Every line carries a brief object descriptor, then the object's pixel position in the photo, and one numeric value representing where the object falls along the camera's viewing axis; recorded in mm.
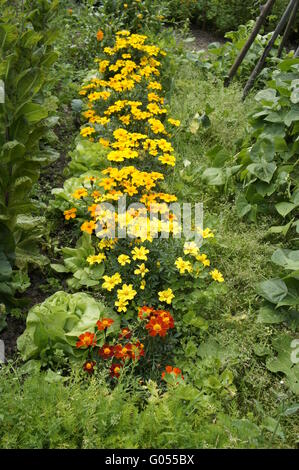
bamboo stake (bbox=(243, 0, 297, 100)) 4395
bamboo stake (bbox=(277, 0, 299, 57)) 4508
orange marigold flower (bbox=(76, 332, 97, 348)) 2174
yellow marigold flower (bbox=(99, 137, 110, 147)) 3291
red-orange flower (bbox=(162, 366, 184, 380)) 2146
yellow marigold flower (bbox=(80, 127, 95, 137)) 3273
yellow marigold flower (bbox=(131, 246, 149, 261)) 2422
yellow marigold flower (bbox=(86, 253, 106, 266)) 2551
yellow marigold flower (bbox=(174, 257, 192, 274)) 2449
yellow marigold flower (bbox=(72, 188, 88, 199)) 2742
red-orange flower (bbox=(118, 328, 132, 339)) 2236
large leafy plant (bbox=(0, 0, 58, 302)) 2281
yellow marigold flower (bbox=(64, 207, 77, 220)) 2785
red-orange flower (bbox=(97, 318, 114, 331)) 2230
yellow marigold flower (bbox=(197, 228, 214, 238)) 2682
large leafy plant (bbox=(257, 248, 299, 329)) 2488
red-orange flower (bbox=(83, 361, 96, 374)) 2119
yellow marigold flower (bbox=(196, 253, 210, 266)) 2535
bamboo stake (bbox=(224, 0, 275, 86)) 4320
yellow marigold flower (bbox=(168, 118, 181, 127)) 3399
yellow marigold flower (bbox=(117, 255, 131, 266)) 2426
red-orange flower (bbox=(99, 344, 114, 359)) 2171
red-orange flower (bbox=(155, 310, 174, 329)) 2219
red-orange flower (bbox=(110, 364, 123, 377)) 2142
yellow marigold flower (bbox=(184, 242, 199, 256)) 2523
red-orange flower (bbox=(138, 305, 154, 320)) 2229
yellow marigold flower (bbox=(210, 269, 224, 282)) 2504
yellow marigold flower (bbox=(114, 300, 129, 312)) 2336
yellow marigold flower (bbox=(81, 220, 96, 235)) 2626
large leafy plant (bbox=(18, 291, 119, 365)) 2211
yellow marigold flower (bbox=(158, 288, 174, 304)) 2383
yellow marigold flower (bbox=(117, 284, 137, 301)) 2334
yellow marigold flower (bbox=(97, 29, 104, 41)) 4480
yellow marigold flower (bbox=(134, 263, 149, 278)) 2387
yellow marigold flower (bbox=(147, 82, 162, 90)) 3721
